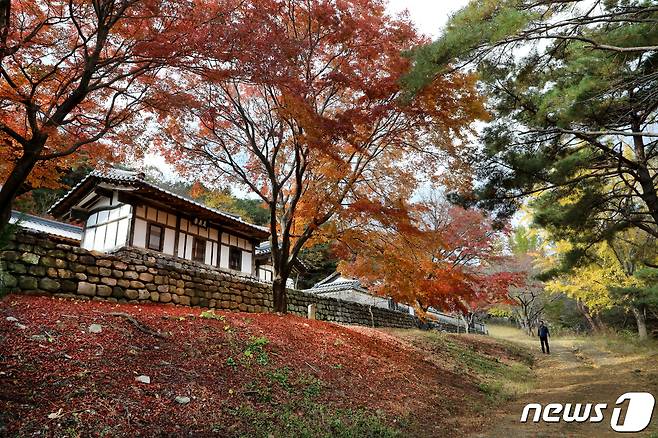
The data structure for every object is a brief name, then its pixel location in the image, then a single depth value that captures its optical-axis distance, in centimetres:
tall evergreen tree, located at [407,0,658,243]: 704
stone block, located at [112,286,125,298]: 995
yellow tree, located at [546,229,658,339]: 1897
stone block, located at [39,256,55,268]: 869
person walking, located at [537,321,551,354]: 2394
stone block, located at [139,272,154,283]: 1068
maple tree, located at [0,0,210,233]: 662
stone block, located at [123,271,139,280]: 1030
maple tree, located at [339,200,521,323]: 1205
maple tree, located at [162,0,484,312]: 811
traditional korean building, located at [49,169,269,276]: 1711
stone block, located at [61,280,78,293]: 892
